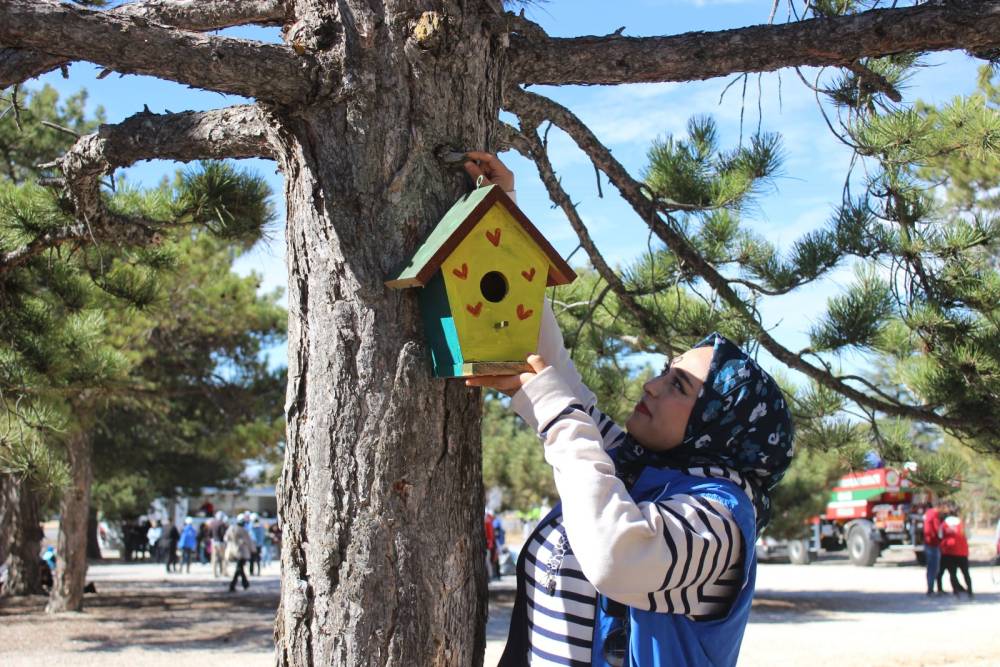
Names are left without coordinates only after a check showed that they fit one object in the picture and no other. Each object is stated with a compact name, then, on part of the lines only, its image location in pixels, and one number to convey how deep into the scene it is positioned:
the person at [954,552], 14.05
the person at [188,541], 22.44
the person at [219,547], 20.77
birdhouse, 1.96
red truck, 20.81
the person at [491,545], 14.17
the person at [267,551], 25.38
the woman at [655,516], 1.74
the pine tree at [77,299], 3.99
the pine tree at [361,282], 1.96
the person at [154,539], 27.49
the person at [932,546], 14.12
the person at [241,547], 16.06
